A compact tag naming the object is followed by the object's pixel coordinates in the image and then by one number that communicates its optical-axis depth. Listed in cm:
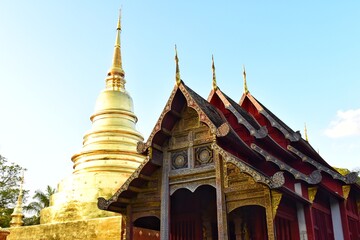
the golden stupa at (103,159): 1792
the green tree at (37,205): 3028
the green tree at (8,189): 2714
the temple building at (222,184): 964
